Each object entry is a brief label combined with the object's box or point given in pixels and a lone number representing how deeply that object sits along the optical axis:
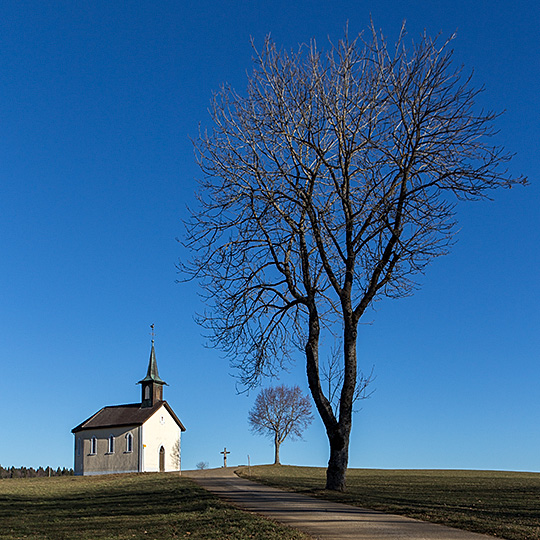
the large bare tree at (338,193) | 17.78
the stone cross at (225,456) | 45.19
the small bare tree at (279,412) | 58.00
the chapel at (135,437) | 51.25
